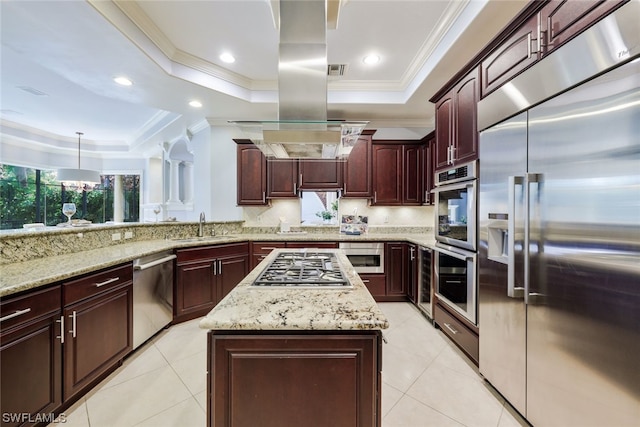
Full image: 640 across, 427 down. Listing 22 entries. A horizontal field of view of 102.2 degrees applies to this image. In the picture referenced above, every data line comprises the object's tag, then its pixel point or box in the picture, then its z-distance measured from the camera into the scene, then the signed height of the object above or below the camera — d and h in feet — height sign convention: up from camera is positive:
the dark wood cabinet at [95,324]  5.52 -2.72
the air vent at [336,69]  10.04 +5.74
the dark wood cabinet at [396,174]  13.01 +2.00
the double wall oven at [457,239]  6.98 -0.79
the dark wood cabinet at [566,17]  3.92 +3.26
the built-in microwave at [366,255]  11.84 -1.91
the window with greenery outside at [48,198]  20.29 +1.23
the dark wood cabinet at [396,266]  11.85 -2.42
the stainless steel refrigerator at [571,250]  3.50 -0.58
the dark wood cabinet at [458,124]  7.02 +2.73
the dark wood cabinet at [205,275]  9.71 -2.53
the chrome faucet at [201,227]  11.93 -0.66
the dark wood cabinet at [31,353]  4.36 -2.59
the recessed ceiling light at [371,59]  9.53 +5.79
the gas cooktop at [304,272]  4.65 -1.24
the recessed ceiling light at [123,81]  9.53 +4.97
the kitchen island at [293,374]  3.25 -2.05
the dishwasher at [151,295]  7.72 -2.68
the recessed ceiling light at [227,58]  9.50 +5.83
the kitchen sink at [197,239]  10.79 -1.13
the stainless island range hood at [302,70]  5.74 +3.27
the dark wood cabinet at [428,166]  12.07 +2.28
